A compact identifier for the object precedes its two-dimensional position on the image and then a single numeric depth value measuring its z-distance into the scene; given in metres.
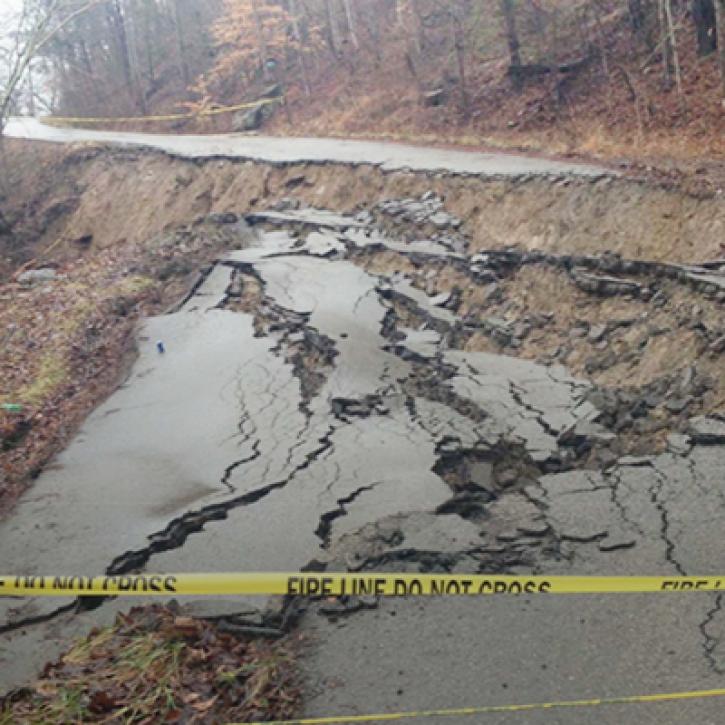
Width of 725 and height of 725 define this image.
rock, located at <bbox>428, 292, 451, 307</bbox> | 10.65
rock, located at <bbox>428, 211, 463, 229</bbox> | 12.63
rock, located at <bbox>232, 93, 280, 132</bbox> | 26.56
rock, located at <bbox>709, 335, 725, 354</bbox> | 7.15
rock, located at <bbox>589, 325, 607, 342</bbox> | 8.77
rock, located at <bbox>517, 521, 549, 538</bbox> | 5.11
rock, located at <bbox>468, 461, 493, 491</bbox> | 6.07
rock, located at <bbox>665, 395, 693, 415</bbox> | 6.64
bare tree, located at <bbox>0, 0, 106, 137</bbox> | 16.66
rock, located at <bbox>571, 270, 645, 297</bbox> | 9.10
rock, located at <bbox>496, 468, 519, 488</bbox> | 6.13
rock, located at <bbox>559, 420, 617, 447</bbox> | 6.53
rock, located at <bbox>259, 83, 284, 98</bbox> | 28.23
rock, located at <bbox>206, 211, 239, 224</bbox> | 15.16
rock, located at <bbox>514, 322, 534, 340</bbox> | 9.48
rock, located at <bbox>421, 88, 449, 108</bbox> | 20.53
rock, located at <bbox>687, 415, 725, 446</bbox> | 5.94
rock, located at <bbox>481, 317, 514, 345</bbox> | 9.50
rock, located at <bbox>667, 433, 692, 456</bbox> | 5.89
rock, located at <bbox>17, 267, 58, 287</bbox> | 14.88
